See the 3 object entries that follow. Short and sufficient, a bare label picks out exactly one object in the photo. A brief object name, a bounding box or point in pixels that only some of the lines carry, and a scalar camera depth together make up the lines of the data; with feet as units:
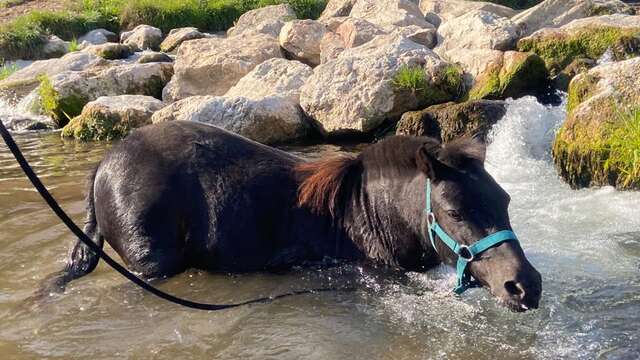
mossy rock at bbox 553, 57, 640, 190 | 23.48
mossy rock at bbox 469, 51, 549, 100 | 34.35
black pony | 16.42
